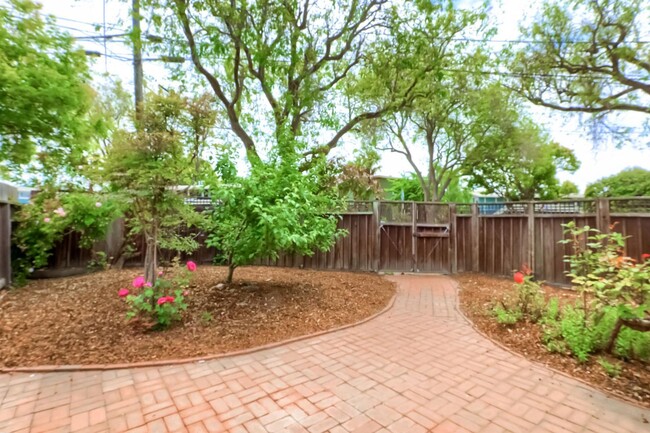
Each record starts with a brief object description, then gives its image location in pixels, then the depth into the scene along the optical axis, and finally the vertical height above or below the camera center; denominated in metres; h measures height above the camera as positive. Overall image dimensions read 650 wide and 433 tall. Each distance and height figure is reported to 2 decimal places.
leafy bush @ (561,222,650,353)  2.75 -0.65
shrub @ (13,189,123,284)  5.71 -0.01
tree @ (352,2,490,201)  6.48 +3.93
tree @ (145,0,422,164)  5.84 +3.63
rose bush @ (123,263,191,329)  3.54 -0.99
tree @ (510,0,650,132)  6.74 +4.00
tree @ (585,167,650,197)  13.10 +1.70
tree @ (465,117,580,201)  14.61 +3.18
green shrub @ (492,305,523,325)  4.17 -1.31
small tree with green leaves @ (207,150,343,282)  4.15 +0.13
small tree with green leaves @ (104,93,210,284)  3.77 +0.64
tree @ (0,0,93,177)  3.04 +1.39
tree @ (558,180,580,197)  25.95 +2.81
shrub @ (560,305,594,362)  3.19 -1.25
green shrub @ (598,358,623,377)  2.85 -1.39
